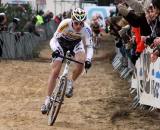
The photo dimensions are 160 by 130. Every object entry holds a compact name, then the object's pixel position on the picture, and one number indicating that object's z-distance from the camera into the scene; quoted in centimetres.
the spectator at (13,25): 2526
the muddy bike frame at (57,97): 1019
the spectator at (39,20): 3824
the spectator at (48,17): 4332
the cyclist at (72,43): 1027
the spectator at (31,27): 2886
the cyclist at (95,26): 3212
